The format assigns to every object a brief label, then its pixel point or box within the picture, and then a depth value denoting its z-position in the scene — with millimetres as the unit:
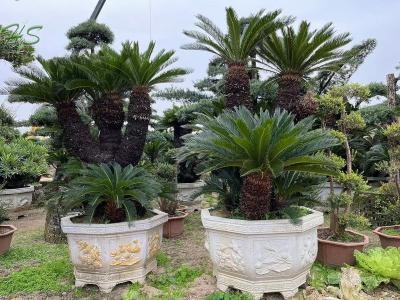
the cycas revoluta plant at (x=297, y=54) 4258
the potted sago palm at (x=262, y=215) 2996
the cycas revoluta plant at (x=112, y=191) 3457
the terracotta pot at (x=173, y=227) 5148
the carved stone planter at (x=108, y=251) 3348
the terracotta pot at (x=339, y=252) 3691
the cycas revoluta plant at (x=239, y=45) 4218
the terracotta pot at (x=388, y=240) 4004
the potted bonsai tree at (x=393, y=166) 4129
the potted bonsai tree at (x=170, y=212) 5156
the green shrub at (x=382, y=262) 3305
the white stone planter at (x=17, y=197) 7160
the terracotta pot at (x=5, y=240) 4402
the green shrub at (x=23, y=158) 4992
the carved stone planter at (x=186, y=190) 7352
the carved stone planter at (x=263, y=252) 3018
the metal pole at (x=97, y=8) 8086
